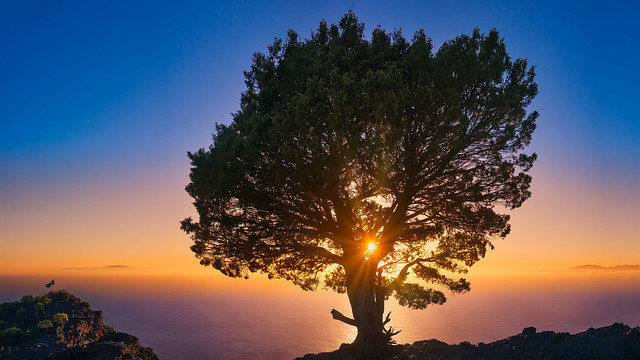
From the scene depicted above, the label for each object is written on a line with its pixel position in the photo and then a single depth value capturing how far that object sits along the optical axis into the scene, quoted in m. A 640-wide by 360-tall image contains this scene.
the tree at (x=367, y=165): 13.68
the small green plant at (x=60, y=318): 21.59
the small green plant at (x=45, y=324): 20.48
